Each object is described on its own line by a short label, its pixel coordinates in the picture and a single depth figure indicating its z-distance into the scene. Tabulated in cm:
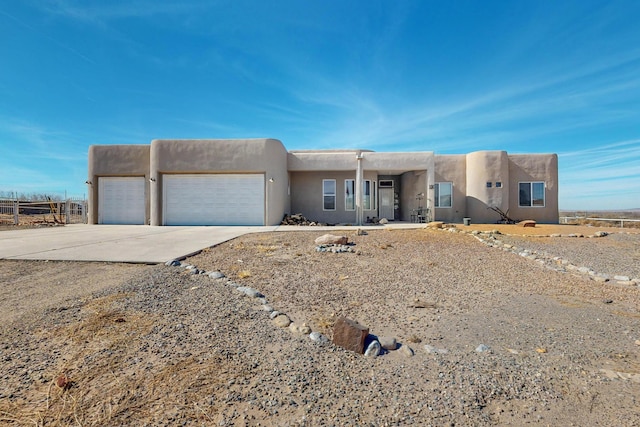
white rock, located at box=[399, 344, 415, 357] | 270
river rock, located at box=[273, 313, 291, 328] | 321
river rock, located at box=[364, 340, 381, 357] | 267
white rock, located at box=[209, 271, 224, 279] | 490
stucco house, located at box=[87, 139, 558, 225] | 1398
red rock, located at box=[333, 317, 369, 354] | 271
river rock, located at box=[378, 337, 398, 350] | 279
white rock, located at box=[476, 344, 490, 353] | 278
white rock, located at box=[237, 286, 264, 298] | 406
